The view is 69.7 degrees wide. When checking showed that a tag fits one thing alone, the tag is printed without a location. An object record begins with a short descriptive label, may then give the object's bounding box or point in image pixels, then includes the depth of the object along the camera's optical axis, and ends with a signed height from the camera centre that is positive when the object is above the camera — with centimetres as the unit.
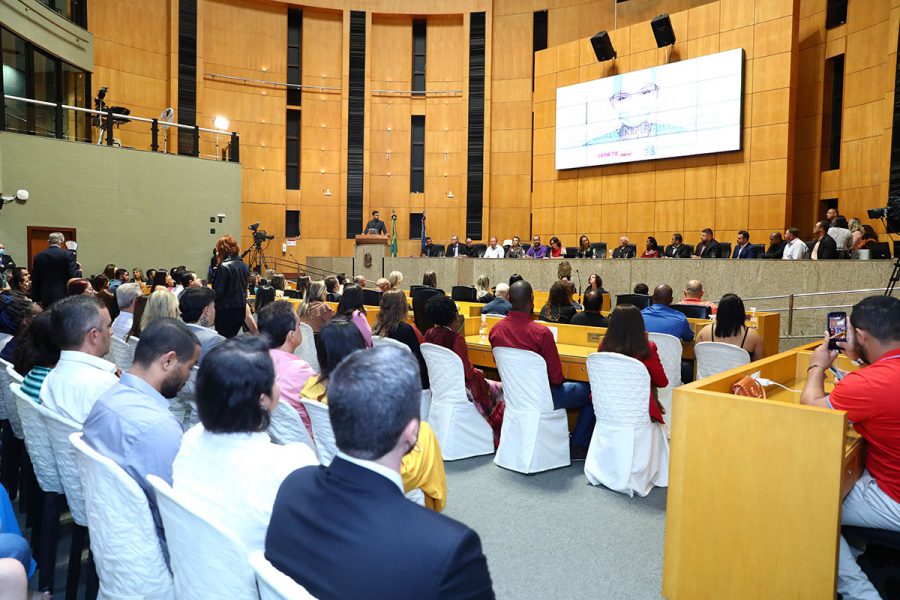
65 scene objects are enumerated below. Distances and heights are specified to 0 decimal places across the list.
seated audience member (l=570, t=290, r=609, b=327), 588 -50
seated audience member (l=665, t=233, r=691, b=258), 1162 +18
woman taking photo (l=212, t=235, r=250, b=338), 579 -40
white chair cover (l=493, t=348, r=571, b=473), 434 -112
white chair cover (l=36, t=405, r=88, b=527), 226 -75
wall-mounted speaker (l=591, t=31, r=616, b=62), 1442 +473
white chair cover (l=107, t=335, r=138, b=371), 477 -80
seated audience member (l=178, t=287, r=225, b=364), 427 -42
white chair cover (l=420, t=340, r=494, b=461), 466 -116
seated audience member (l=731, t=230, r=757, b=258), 1072 +22
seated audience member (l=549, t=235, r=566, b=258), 1340 +17
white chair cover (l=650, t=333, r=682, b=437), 490 -71
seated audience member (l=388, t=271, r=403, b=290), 761 -31
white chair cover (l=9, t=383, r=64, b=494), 258 -82
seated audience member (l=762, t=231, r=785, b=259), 1012 +22
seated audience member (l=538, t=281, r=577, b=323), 631 -48
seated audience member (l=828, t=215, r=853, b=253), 985 +46
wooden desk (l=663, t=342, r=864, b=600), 242 -93
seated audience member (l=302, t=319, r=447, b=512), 235 -72
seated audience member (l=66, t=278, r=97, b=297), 549 -35
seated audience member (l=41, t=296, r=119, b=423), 259 -49
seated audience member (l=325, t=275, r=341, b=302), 834 -50
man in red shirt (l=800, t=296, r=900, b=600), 247 -60
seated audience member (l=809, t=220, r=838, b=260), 902 +20
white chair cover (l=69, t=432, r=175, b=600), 179 -83
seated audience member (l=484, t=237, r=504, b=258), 1415 +10
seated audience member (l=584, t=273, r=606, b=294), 789 -31
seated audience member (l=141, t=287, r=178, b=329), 419 -39
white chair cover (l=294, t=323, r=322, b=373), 668 -105
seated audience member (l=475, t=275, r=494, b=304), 899 -53
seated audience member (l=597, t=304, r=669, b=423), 409 -54
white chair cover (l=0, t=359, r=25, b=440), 333 -84
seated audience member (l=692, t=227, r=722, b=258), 1104 +22
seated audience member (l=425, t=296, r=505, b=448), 466 -78
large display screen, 1296 +313
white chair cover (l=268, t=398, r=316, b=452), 290 -80
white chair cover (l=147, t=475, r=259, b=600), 143 -70
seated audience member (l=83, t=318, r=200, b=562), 207 -57
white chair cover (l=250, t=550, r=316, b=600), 116 -61
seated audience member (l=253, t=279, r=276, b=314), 739 -53
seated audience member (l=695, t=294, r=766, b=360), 483 -52
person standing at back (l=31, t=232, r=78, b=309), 657 -28
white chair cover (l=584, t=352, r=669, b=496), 398 -108
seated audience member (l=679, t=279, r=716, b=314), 690 -36
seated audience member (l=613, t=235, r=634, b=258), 1230 +15
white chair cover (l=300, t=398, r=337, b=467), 281 -79
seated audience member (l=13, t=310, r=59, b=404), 288 -49
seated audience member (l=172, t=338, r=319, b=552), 169 -55
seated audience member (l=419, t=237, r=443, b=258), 1499 +6
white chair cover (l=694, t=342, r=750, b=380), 466 -71
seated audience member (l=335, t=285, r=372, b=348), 534 -44
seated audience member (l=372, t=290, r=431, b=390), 483 -52
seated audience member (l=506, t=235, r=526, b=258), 1381 +11
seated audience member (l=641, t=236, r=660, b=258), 1229 +20
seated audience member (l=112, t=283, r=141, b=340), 541 -51
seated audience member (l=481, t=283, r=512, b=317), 718 -58
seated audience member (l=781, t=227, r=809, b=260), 961 +22
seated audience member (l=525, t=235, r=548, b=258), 1384 +12
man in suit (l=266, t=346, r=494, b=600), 118 -52
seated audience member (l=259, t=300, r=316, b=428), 331 -53
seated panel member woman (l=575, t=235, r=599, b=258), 1263 +15
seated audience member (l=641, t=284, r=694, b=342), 541 -50
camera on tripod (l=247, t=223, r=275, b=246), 1471 +31
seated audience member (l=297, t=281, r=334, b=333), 569 -53
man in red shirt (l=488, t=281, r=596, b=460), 442 -62
